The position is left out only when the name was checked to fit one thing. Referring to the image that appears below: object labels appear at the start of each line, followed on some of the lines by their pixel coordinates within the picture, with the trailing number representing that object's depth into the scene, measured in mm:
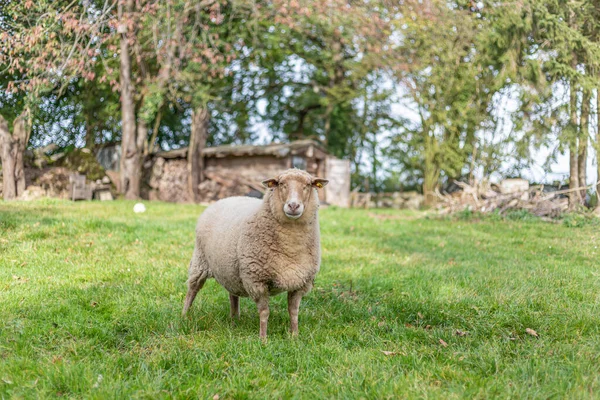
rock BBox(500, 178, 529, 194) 16219
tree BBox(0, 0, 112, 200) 10867
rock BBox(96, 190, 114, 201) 17156
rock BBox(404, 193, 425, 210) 22266
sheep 4160
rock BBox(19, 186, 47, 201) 15026
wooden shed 19578
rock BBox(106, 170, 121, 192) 18484
